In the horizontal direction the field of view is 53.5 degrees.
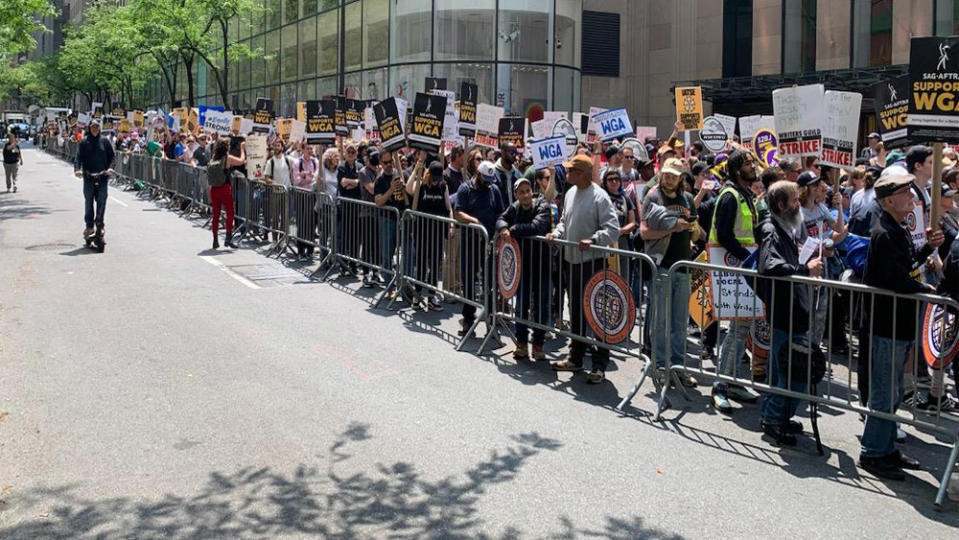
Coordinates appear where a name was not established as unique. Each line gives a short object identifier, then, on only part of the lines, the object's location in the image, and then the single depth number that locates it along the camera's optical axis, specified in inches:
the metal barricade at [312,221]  554.6
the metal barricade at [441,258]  382.3
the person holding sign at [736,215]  306.0
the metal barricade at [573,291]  303.1
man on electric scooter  599.8
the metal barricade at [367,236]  480.1
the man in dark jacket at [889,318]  230.1
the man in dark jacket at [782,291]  258.5
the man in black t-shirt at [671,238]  306.3
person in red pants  652.7
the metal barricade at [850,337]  232.1
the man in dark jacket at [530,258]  349.1
